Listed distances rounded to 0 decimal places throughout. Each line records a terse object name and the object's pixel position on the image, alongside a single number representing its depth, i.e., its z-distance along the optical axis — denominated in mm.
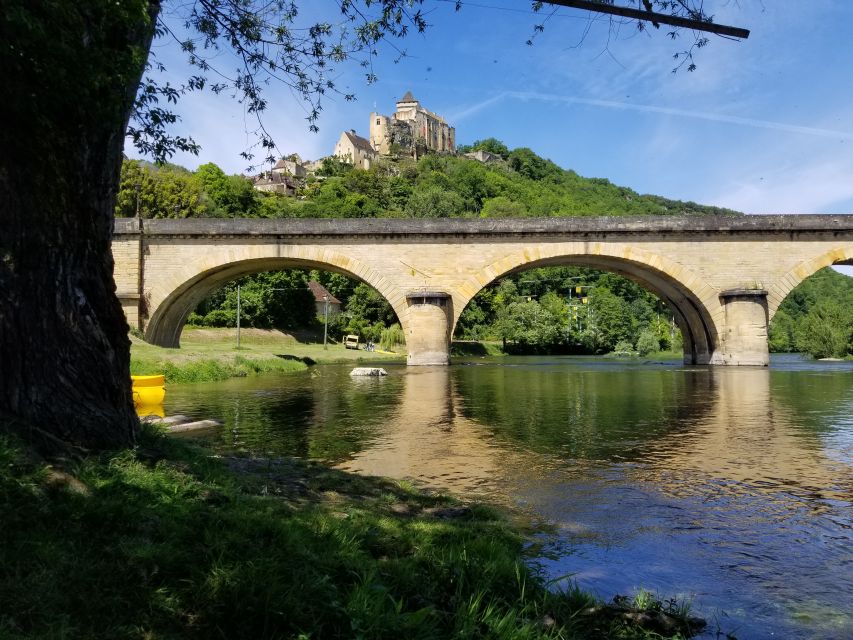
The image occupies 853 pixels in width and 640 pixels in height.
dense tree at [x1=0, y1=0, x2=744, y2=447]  3244
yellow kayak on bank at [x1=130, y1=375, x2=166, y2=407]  10359
